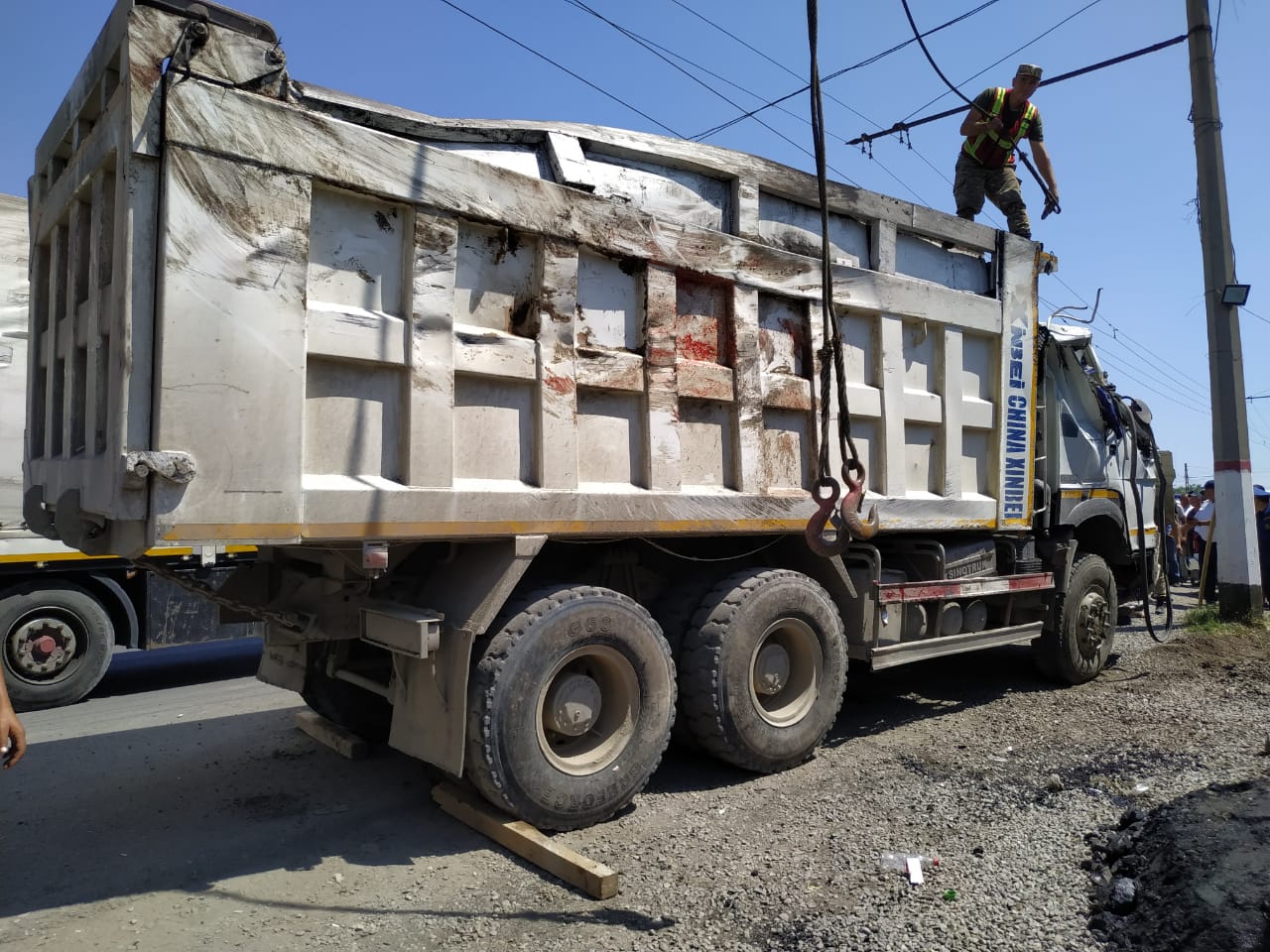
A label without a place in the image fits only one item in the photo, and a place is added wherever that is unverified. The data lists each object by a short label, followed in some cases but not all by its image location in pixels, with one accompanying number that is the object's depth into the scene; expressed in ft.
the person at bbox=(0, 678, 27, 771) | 7.73
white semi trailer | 22.13
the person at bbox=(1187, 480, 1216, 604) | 46.68
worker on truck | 23.06
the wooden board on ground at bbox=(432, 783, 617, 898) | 11.05
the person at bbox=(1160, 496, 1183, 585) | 47.02
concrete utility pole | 31.27
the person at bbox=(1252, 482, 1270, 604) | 37.60
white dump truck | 10.70
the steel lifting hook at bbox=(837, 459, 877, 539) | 13.87
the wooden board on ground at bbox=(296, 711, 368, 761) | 16.51
